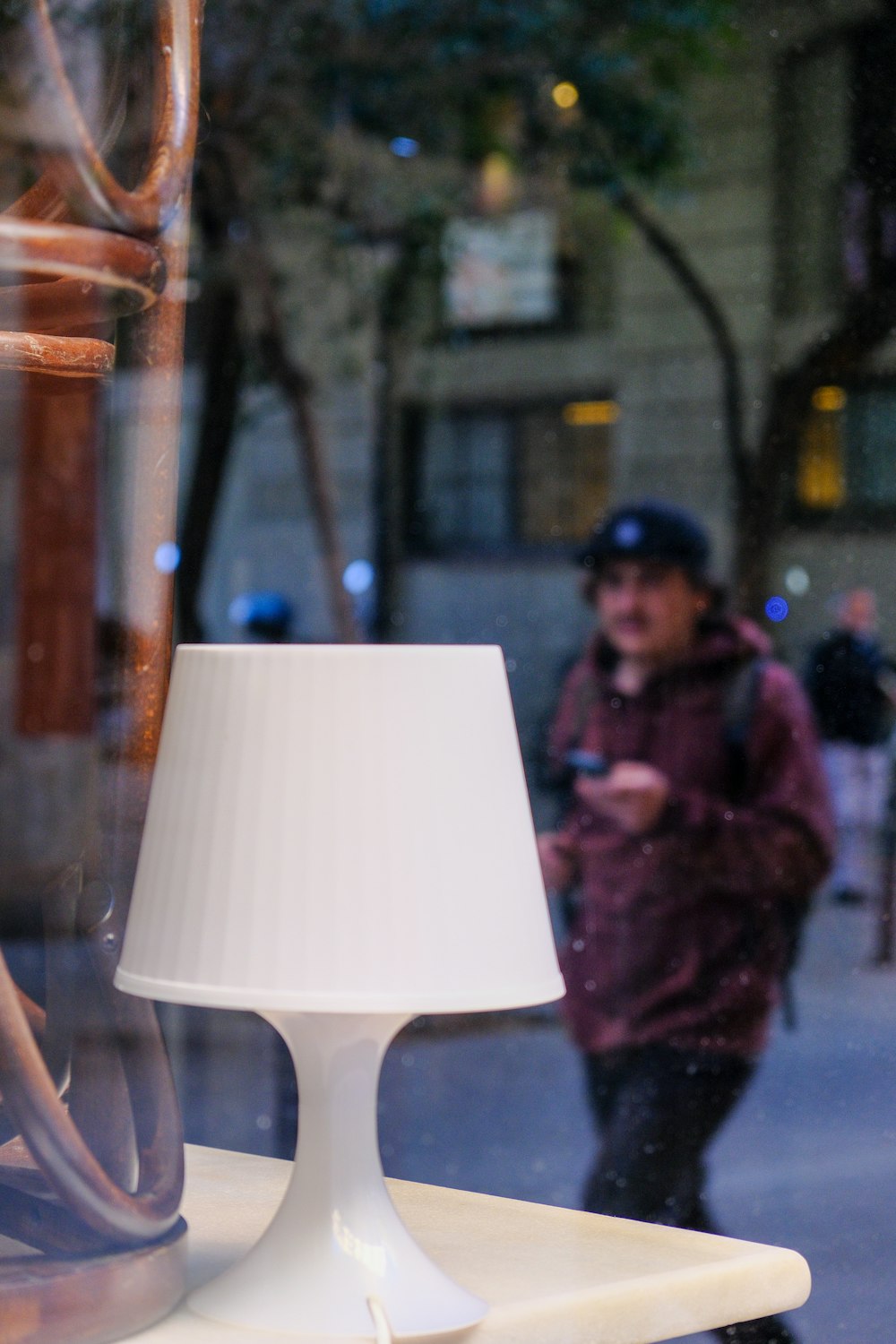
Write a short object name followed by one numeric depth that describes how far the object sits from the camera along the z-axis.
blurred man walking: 2.23
